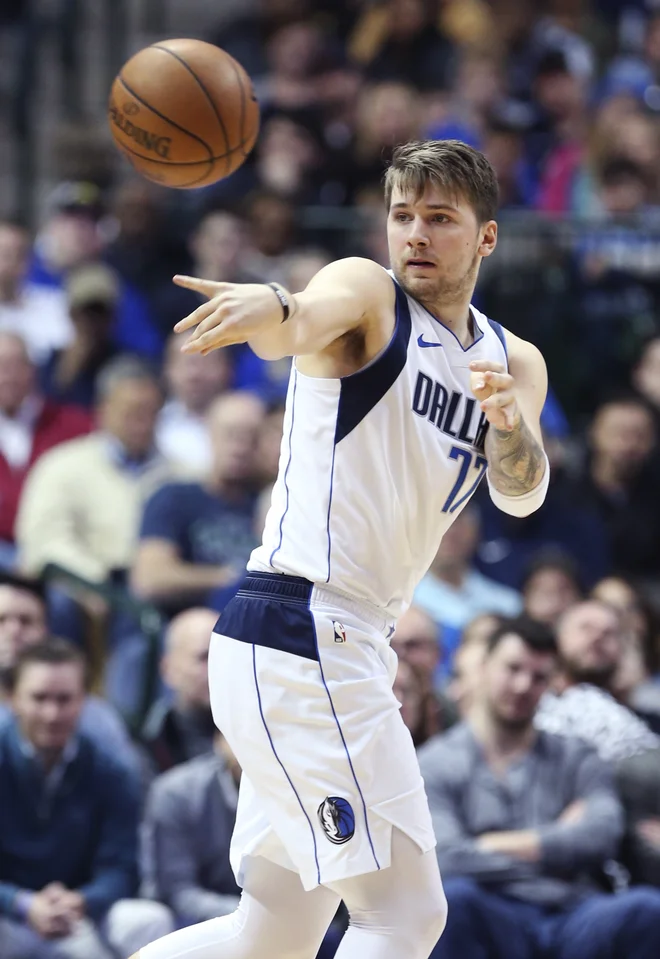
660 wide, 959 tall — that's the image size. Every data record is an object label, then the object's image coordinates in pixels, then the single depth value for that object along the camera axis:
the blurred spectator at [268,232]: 21.62
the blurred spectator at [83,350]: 20.20
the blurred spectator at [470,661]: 14.52
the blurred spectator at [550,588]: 17.17
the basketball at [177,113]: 10.28
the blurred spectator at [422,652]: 14.38
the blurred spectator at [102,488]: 17.37
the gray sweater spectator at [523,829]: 12.90
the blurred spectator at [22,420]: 18.62
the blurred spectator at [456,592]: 17.37
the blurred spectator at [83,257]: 21.30
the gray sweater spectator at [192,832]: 13.29
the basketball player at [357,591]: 8.33
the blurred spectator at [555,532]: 18.86
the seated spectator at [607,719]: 14.21
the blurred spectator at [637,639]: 16.42
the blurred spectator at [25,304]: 20.69
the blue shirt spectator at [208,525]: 16.75
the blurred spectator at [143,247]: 21.95
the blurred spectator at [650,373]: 20.91
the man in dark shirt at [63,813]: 13.06
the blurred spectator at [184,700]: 14.45
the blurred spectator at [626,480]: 19.59
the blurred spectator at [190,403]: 19.37
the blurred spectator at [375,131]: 23.87
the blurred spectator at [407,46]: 26.19
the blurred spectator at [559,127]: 24.62
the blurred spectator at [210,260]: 20.95
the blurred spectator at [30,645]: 14.05
